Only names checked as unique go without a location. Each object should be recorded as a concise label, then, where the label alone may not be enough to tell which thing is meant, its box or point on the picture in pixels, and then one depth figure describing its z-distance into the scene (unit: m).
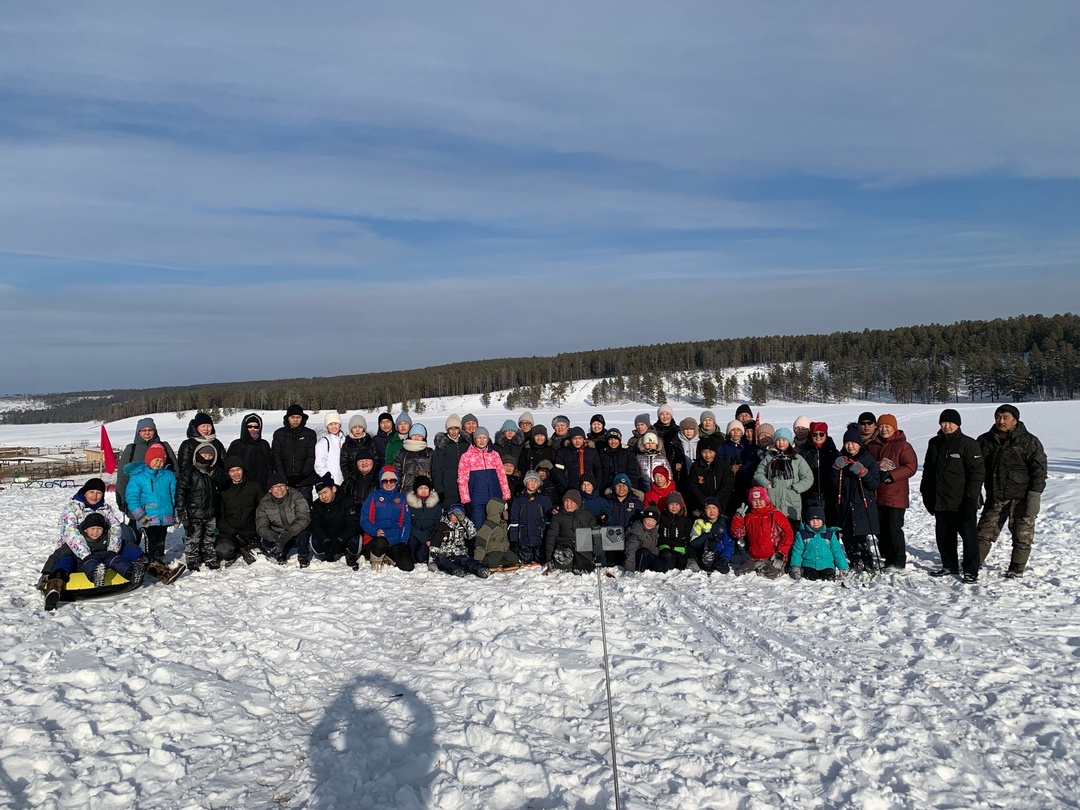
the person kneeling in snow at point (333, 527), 8.91
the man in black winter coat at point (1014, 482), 7.31
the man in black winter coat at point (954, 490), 7.30
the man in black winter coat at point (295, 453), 9.28
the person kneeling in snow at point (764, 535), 8.00
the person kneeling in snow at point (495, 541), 8.49
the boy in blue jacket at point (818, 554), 7.70
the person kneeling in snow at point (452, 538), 8.52
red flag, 11.64
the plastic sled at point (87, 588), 6.73
